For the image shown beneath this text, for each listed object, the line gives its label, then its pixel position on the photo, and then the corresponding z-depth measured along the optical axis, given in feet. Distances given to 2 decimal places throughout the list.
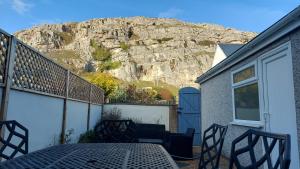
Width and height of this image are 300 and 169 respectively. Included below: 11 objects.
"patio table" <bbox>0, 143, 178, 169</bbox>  4.41
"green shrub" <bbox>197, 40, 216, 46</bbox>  105.25
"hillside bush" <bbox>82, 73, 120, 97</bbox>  35.19
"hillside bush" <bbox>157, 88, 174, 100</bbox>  45.56
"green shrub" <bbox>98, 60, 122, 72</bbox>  90.09
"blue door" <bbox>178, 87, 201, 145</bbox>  25.88
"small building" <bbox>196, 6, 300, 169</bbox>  8.91
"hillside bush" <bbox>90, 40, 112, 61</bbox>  95.51
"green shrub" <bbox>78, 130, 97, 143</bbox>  18.50
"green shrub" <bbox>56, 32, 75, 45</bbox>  112.40
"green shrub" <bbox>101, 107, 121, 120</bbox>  25.98
